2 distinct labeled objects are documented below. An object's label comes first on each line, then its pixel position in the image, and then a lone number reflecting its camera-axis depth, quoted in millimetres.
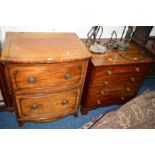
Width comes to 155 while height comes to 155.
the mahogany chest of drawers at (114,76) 1409
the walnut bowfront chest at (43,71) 1078
